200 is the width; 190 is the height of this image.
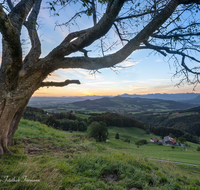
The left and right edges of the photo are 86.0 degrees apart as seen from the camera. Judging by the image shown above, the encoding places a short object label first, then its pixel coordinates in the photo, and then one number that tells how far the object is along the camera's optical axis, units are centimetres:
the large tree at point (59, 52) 326
